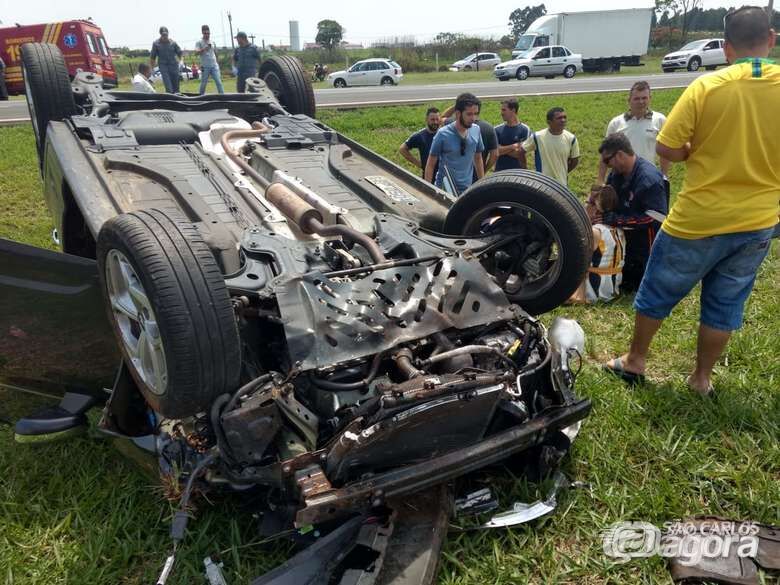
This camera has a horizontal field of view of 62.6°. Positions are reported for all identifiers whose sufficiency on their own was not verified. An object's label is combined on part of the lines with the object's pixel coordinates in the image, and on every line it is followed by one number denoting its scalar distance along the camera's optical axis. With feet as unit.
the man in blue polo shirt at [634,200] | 16.49
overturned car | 8.03
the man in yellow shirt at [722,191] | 10.36
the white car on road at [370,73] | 79.56
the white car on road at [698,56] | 82.38
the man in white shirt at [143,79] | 31.89
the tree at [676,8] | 145.93
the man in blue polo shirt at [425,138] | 22.20
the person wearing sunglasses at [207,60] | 40.88
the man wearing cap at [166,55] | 37.78
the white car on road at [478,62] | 110.22
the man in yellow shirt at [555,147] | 20.93
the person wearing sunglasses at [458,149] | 19.77
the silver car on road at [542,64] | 80.69
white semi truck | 93.40
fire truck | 53.06
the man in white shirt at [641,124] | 19.62
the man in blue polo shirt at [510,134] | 22.49
